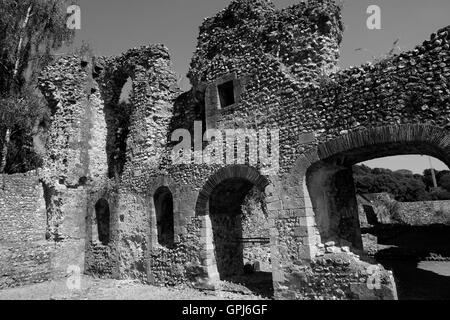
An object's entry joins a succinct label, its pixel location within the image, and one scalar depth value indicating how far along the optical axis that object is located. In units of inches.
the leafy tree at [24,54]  676.1
